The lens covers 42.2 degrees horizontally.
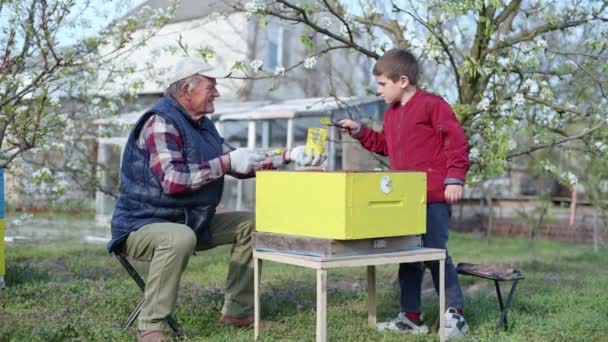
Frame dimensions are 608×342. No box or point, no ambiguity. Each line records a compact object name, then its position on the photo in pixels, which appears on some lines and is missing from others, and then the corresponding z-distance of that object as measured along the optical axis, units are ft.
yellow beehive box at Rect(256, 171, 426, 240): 12.67
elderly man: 13.83
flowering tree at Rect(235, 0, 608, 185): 19.04
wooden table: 12.84
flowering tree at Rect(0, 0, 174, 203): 19.30
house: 64.80
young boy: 15.56
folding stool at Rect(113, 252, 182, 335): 14.85
